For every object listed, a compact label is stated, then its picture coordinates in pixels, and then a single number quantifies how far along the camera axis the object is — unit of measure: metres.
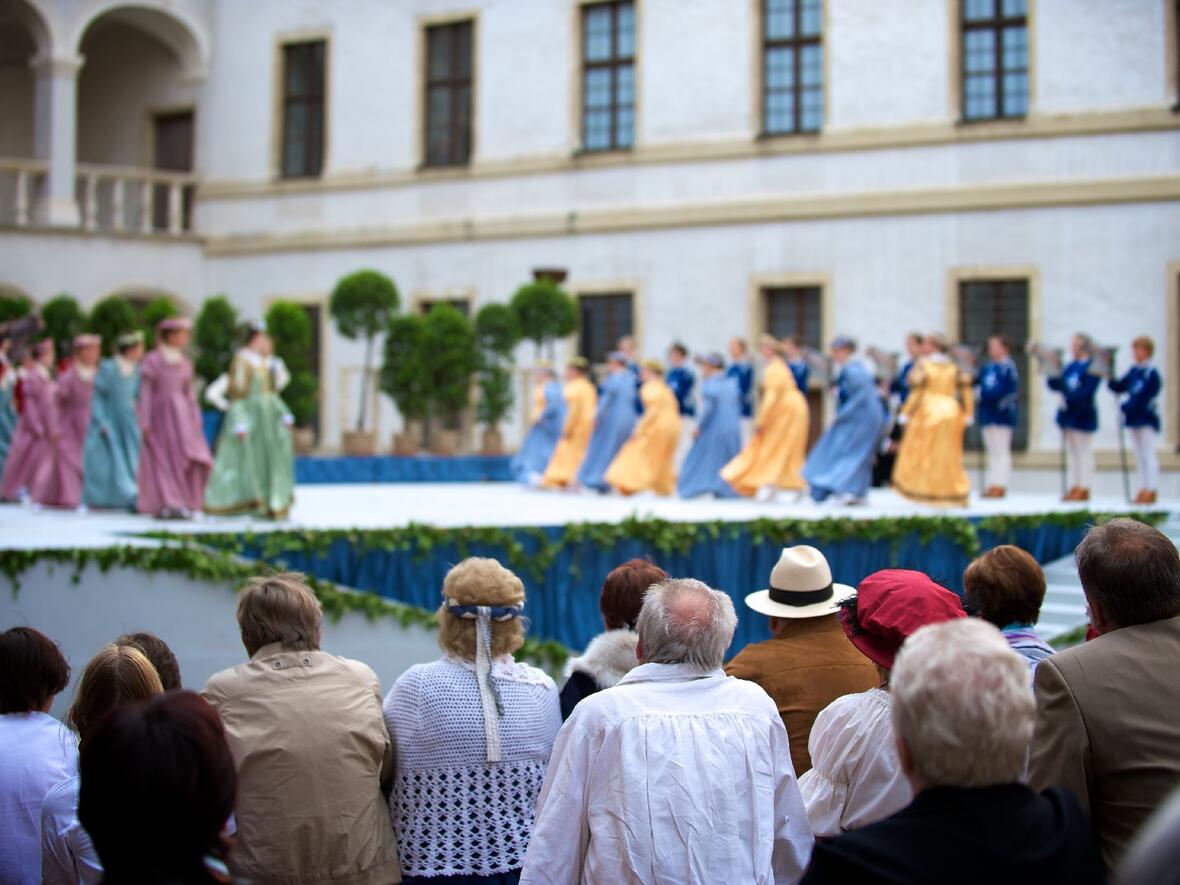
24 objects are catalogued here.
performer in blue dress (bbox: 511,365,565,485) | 18.03
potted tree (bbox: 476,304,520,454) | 19.69
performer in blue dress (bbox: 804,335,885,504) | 13.34
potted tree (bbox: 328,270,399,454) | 20.25
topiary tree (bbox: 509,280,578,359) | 19.61
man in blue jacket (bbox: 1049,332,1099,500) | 14.60
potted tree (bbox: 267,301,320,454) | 19.77
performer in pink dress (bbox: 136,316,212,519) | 11.05
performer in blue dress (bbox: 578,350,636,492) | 16.56
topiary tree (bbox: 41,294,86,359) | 19.80
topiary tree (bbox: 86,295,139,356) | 19.17
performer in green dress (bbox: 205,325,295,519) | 10.84
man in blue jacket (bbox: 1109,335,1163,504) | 14.24
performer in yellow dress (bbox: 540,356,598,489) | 17.27
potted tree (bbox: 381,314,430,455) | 19.53
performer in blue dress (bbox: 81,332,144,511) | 12.05
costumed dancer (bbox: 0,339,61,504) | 12.48
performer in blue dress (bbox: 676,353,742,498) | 15.51
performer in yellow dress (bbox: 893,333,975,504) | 13.15
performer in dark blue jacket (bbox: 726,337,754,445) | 16.58
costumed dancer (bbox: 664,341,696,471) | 16.57
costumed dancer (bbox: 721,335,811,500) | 14.61
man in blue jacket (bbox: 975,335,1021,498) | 14.66
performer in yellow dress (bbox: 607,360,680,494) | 15.90
